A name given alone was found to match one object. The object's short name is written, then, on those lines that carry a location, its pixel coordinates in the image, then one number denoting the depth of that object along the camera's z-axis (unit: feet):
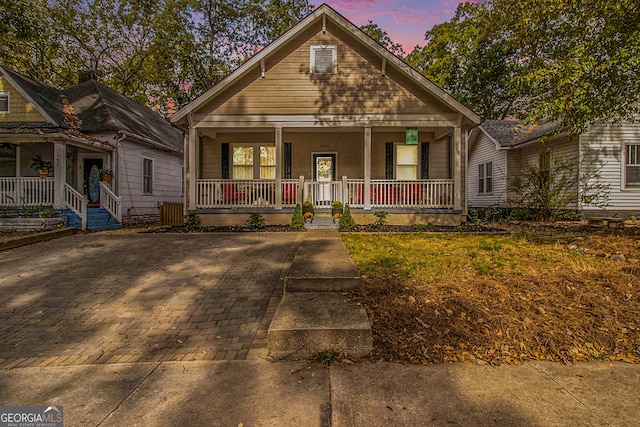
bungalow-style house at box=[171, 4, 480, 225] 37.91
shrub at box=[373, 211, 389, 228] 36.47
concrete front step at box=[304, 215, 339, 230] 34.83
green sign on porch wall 39.45
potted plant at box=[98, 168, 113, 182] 41.60
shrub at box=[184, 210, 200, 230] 37.69
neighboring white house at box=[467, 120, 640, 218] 43.09
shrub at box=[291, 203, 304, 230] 34.27
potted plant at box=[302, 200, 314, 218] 36.86
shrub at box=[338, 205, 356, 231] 34.04
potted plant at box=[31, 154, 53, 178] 36.99
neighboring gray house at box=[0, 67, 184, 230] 37.01
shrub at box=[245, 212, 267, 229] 36.37
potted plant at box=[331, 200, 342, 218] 36.86
